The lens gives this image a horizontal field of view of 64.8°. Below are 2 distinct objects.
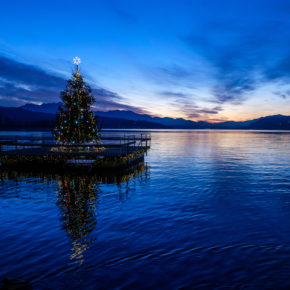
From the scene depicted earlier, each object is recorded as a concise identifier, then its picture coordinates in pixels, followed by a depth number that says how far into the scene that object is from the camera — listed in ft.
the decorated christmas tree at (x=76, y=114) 87.81
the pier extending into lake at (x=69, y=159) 76.13
